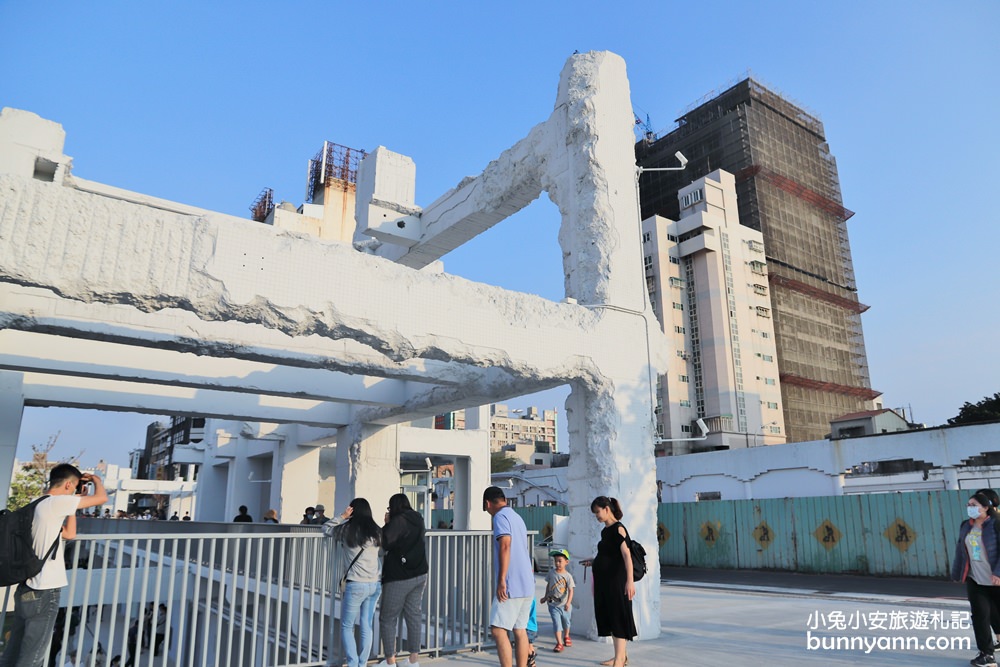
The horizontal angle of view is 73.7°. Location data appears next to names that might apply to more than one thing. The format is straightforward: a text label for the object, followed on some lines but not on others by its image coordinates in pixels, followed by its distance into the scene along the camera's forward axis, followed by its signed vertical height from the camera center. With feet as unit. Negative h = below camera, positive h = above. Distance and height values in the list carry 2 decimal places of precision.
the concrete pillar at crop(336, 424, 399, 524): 46.96 +3.01
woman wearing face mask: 19.75 -1.80
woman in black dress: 19.21 -2.11
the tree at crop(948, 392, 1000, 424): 125.08 +17.49
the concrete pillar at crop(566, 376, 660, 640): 26.55 +1.21
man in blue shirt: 18.40 -2.11
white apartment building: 165.99 +46.97
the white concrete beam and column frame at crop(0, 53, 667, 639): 18.28 +6.78
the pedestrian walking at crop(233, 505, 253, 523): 44.52 -0.48
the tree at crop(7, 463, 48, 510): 76.74 +2.83
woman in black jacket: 19.95 -2.01
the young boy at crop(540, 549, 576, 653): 23.98 -3.28
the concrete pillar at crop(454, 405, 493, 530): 68.69 +2.83
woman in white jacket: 19.48 -2.07
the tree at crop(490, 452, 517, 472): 236.43 +15.47
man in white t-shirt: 14.74 -1.60
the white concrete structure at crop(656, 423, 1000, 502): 72.02 +4.88
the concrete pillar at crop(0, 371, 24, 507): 36.04 +4.77
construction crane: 223.71 +124.24
